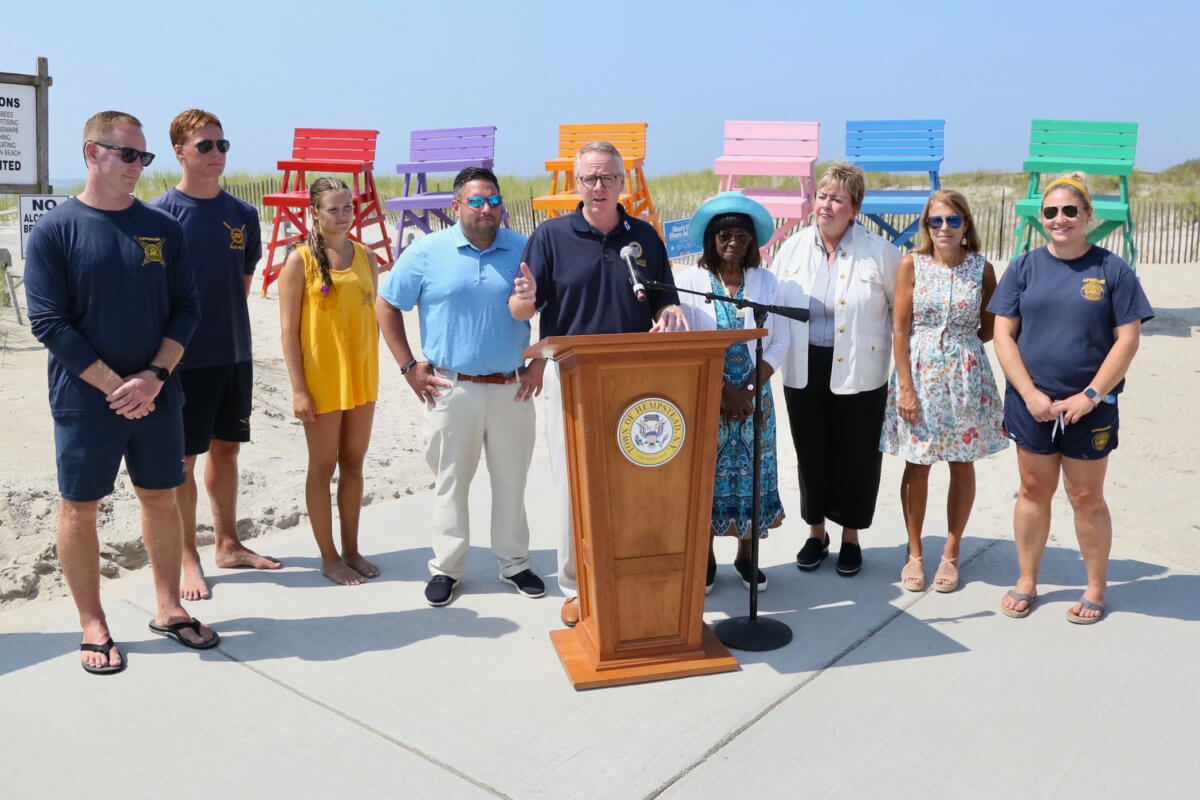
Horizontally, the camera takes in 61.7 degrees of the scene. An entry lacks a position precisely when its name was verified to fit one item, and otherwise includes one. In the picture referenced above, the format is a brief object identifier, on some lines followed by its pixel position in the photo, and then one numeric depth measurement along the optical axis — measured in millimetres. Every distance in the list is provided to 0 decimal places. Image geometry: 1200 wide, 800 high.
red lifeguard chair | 12820
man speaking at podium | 3975
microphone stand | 3749
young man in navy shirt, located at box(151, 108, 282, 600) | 4535
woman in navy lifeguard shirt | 4055
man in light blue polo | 4328
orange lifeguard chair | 11061
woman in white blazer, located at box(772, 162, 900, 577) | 4551
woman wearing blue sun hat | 4219
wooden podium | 3516
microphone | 3549
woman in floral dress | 4484
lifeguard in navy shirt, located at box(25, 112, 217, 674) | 3641
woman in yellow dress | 4512
